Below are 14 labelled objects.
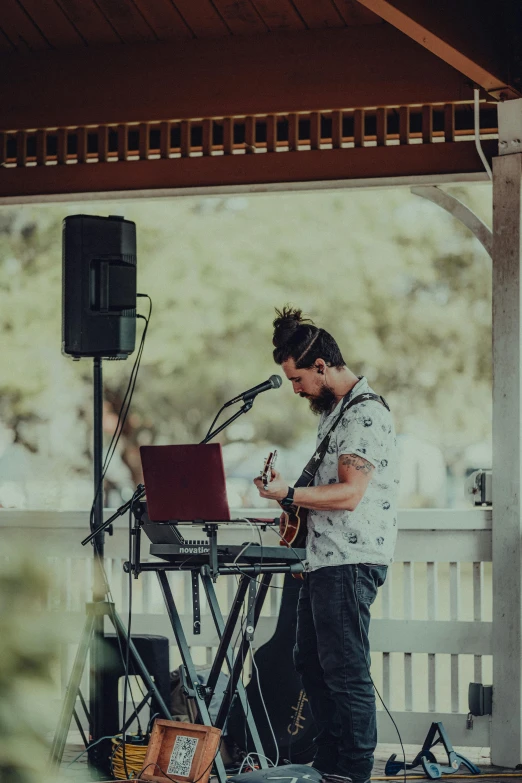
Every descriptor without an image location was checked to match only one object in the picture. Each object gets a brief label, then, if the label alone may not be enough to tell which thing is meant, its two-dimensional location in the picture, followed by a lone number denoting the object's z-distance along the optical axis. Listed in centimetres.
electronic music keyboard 621
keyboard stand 630
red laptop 601
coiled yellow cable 779
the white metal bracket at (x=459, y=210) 892
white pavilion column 848
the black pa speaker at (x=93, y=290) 815
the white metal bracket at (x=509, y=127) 848
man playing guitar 641
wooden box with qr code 642
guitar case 813
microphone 632
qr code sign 653
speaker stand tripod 701
